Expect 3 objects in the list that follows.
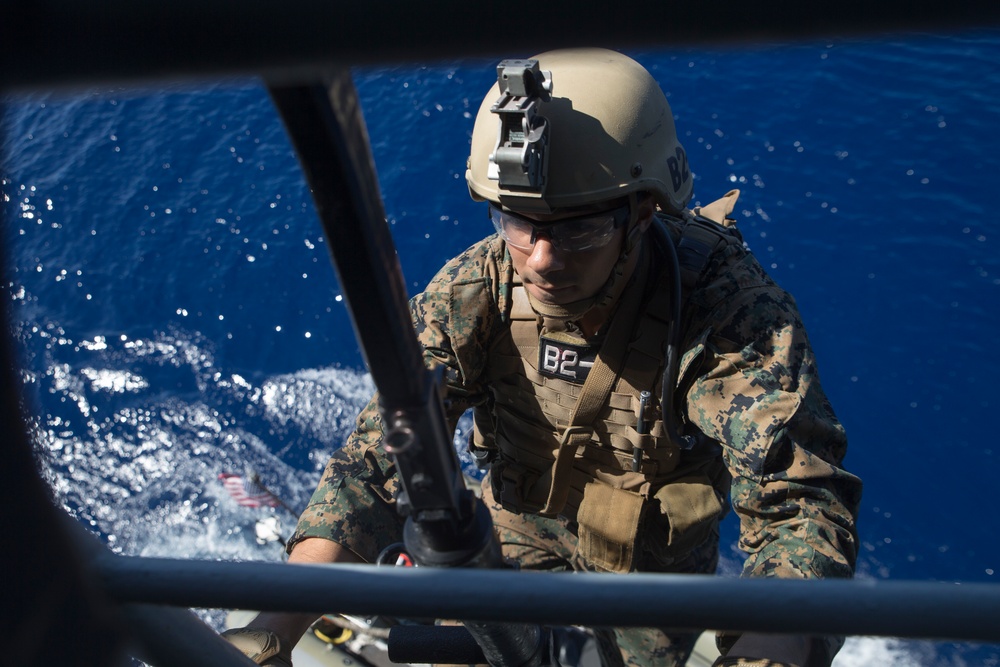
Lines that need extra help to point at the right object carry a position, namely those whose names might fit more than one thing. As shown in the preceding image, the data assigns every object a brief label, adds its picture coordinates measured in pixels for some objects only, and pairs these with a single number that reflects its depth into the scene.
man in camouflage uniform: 1.28
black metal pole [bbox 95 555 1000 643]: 0.48
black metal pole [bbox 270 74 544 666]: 0.47
